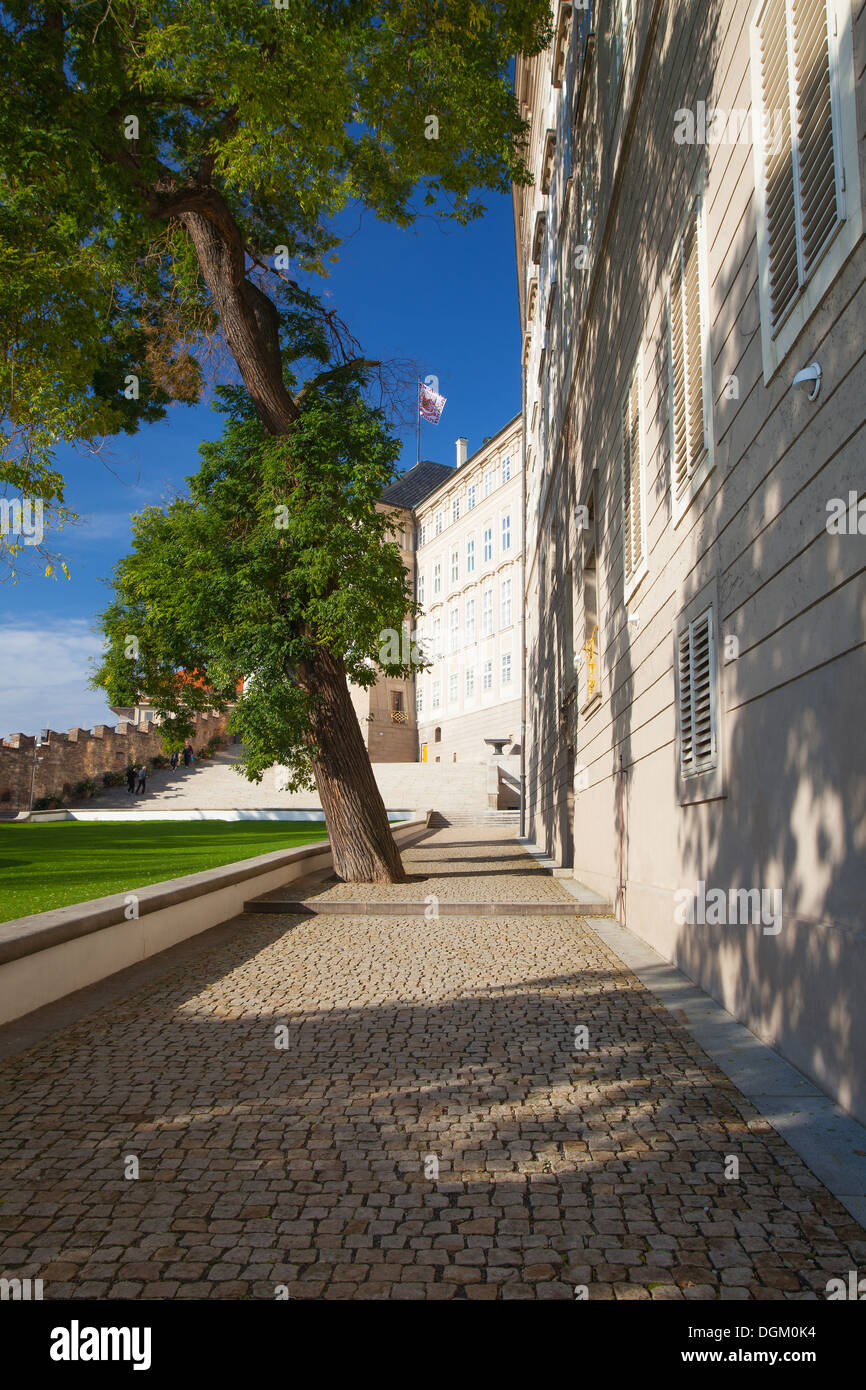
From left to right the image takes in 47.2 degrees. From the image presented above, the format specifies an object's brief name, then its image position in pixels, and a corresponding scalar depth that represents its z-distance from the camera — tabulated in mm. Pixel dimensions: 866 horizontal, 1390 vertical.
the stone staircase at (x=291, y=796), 40000
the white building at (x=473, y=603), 51969
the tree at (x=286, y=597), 11773
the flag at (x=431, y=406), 56250
